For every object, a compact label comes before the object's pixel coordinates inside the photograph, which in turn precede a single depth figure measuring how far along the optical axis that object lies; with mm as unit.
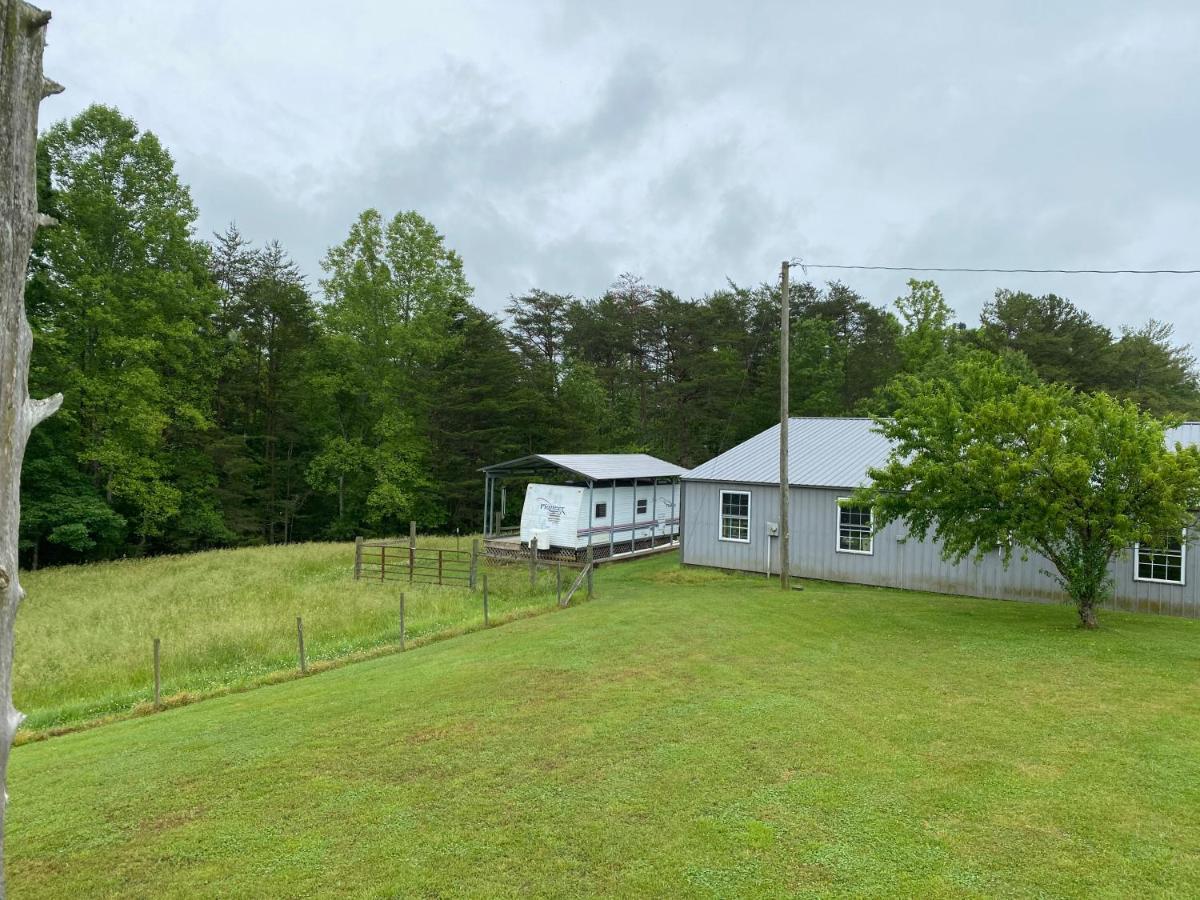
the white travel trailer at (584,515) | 24453
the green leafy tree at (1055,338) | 41969
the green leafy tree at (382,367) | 38000
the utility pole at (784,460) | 17866
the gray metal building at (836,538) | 16281
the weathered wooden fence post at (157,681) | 10219
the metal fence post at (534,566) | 20122
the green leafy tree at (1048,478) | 11414
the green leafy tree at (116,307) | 27281
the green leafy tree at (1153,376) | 40906
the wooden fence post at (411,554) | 21250
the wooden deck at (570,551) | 24359
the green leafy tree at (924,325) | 41469
